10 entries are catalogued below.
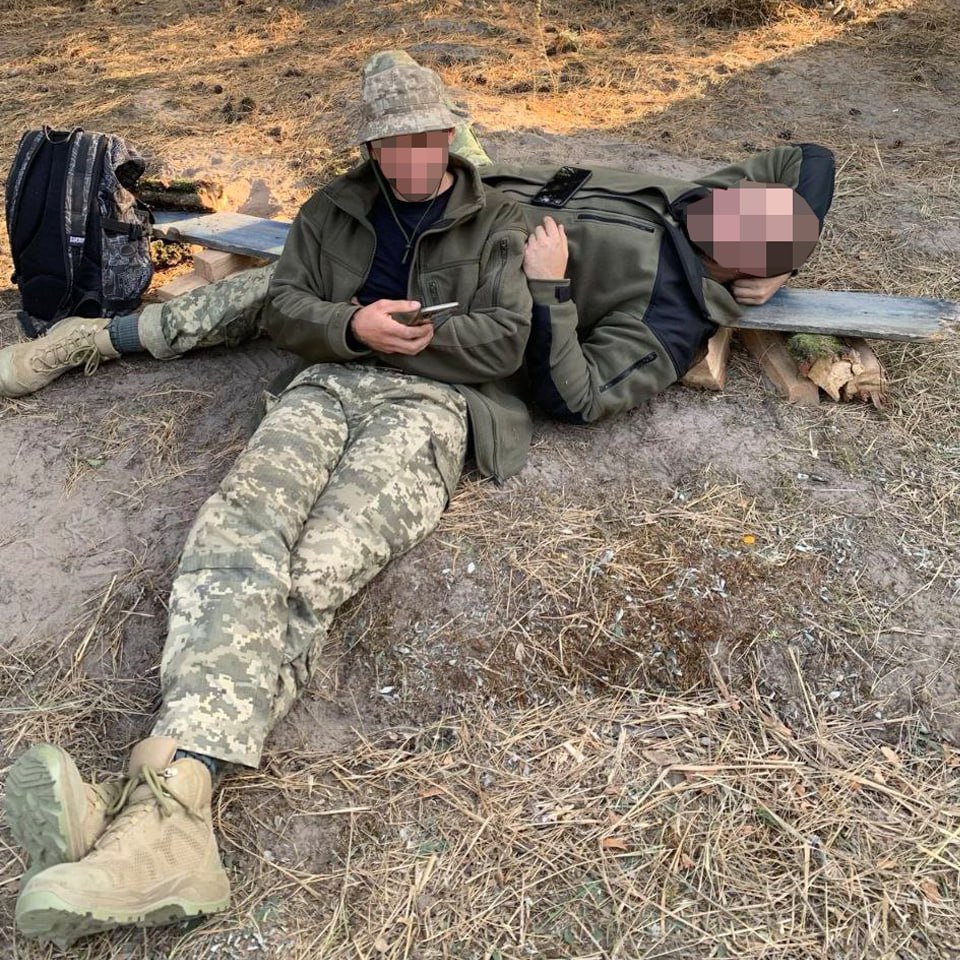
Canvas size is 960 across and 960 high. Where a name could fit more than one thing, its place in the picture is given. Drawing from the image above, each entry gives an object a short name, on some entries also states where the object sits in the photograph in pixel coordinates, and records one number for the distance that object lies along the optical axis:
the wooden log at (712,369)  3.23
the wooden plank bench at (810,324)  3.18
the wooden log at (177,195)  4.36
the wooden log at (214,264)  3.97
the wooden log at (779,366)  3.24
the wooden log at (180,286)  3.96
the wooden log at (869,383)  3.21
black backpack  3.66
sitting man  1.78
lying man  2.86
